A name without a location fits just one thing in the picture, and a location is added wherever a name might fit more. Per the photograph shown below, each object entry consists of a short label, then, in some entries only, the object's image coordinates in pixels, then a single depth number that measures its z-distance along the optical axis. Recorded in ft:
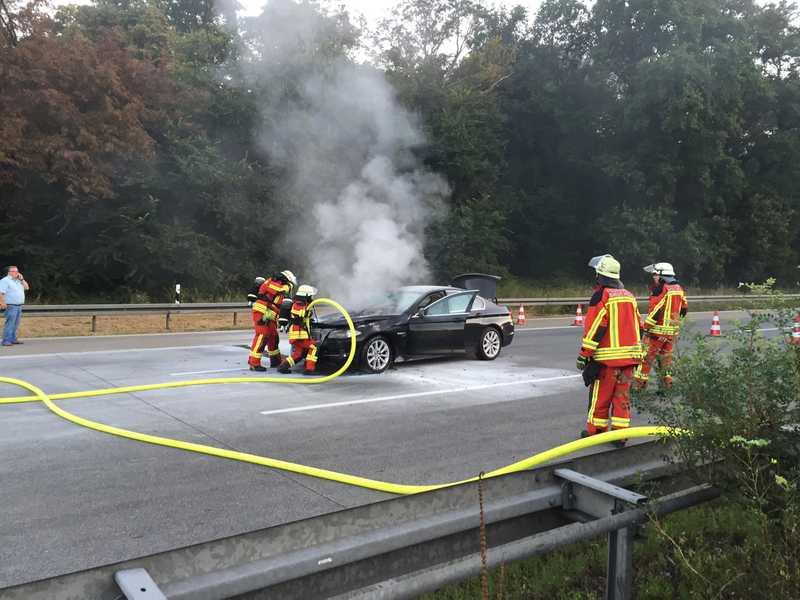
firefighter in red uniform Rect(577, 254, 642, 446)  20.02
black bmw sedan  33.27
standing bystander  41.57
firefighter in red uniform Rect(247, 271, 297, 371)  33.63
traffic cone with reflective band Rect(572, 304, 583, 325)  61.31
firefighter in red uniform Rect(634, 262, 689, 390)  28.48
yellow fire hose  13.66
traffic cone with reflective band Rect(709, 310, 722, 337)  50.07
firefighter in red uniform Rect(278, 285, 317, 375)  32.30
